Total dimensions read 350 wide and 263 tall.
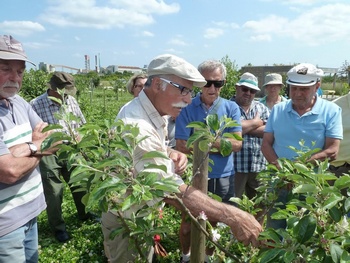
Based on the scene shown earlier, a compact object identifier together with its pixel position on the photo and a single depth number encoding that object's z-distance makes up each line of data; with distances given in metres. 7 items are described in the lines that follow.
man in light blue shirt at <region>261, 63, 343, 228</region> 3.12
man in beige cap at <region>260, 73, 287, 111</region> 4.78
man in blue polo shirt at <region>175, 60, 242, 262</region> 3.41
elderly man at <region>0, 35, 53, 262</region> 1.92
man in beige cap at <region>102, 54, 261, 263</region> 1.72
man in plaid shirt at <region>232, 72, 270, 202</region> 3.96
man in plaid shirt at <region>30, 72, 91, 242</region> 4.13
